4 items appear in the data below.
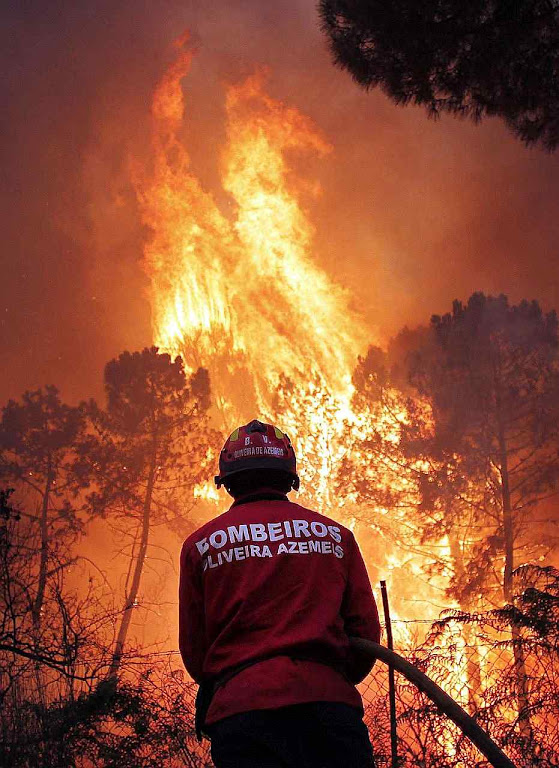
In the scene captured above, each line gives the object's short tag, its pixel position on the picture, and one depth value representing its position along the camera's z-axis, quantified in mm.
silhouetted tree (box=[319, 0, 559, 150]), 7484
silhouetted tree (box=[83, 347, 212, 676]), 23859
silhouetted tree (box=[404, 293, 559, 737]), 19031
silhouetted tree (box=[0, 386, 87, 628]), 23953
